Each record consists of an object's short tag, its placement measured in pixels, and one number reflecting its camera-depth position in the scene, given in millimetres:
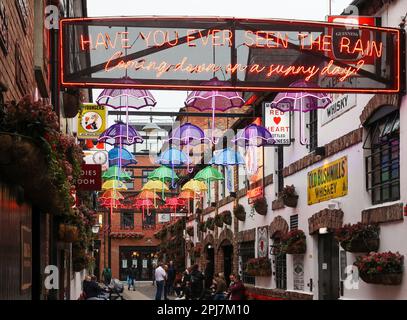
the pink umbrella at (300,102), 17719
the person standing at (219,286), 22362
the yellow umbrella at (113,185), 32688
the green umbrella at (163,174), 32156
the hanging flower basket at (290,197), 20812
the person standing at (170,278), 39594
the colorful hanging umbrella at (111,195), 34688
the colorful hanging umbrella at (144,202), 40500
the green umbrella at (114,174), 31027
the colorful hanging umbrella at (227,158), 24594
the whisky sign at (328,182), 16953
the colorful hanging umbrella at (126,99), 18984
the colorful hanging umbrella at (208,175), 29047
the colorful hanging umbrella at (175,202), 40081
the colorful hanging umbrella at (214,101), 18869
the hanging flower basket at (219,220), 32250
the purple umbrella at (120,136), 23028
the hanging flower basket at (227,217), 31225
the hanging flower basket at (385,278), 13398
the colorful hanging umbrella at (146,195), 39750
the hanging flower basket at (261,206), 24570
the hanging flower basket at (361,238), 14586
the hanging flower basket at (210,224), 35069
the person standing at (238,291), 18953
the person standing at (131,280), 51094
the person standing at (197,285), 26531
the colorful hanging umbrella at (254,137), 20484
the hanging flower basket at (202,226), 37569
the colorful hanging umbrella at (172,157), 26969
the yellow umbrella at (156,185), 33850
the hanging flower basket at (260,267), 23703
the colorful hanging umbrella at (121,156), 27141
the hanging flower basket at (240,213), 28323
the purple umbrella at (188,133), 23609
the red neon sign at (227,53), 12570
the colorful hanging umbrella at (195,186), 31511
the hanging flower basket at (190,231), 44531
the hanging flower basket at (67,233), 13750
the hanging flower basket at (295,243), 19531
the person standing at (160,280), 31556
